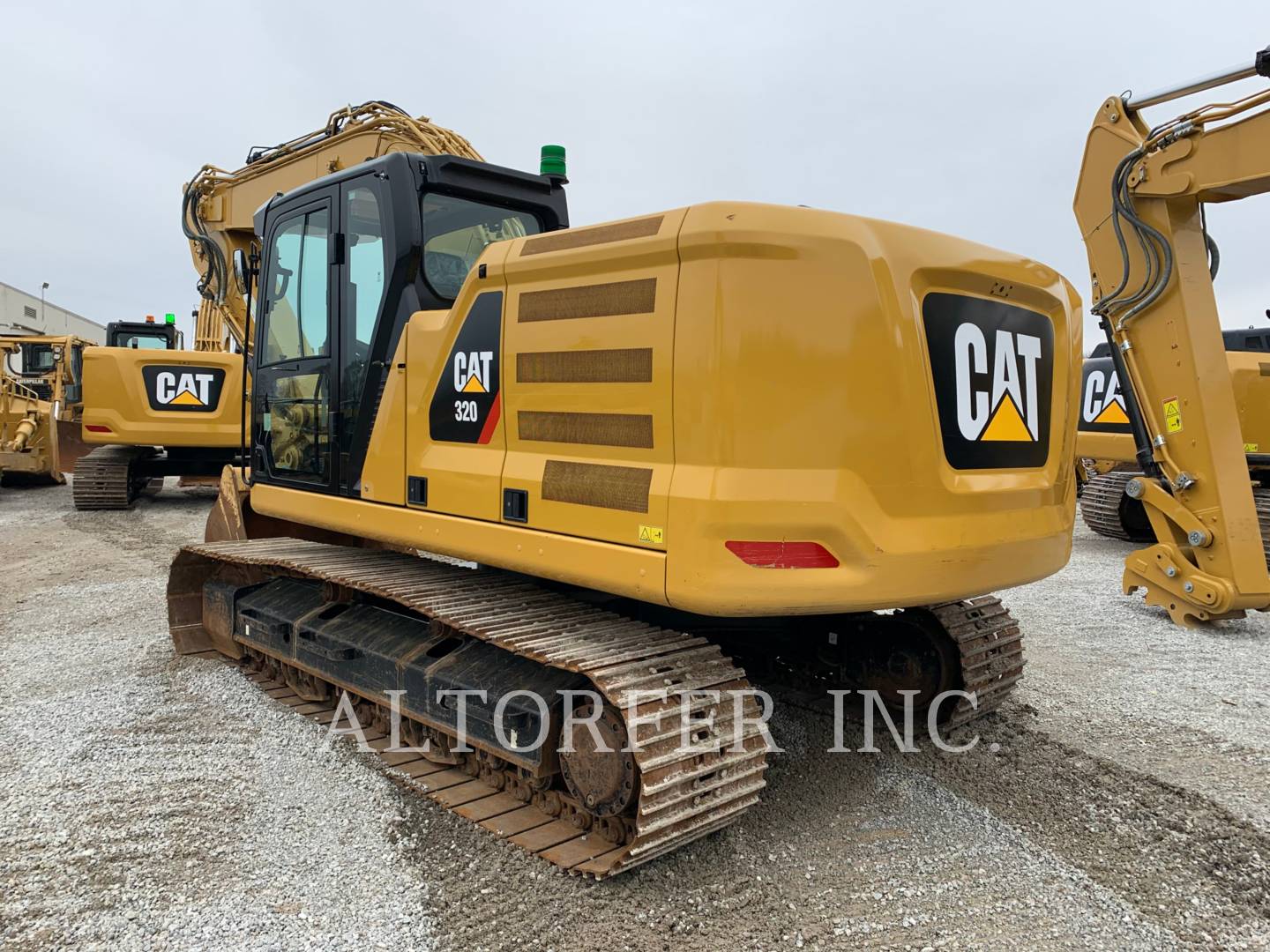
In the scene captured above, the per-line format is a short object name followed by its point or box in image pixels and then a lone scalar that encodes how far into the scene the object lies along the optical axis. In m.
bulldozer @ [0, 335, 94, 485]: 13.46
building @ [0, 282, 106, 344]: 44.81
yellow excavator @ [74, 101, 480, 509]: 8.70
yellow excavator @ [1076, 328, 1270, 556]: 8.69
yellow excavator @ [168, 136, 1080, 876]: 2.64
